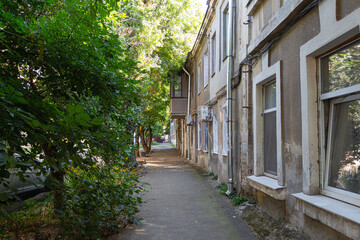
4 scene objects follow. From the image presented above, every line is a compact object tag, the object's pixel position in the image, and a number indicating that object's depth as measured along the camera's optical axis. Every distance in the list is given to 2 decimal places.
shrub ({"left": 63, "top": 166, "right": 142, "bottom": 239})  3.27
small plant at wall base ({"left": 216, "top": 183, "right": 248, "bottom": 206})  6.67
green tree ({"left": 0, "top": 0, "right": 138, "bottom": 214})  1.92
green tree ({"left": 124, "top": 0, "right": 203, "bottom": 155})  13.37
